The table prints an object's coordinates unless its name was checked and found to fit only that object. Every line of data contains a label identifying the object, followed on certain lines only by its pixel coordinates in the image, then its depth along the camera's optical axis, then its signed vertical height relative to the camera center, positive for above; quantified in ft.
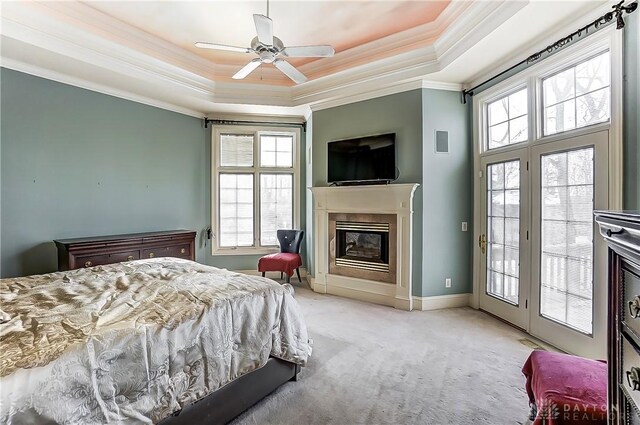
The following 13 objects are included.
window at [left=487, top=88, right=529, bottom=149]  11.26 +3.58
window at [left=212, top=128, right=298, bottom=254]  18.38 +1.55
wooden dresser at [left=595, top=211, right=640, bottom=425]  2.97 -1.10
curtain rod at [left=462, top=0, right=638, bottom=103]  7.64 +5.10
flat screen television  13.91 +2.52
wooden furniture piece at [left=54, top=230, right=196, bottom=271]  11.53 -1.48
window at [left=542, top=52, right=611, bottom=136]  8.45 +3.48
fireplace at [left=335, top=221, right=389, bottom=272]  14.39 -1.61
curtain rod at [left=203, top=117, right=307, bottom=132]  18.06 +5.38
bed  3.90 -2.09
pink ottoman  4.32 -2.76
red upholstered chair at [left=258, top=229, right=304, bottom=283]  16.15 -2.39
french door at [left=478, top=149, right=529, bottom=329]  11.03 -0.96
